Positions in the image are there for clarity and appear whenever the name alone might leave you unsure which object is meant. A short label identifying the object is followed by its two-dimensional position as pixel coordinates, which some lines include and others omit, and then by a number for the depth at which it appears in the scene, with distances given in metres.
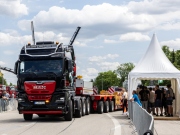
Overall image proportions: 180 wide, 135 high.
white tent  23.44
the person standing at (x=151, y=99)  25.38
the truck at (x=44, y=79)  20.20
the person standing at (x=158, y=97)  25.31
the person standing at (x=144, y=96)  24.64
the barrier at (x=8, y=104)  32.71
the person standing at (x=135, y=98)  19.55
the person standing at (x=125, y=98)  28.08
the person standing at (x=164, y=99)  25.12
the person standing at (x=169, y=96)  24.23
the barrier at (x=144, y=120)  7.83
